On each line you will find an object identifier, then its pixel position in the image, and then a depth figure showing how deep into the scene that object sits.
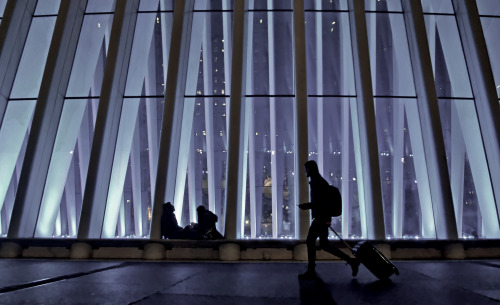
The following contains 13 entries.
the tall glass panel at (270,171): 16.78
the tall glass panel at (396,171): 14.59
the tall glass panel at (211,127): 16.19
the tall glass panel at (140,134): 12.34
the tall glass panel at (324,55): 17.09
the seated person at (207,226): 10.37
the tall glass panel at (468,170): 11.50
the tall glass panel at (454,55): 12.48
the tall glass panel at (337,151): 15.87
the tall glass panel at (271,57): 18.03
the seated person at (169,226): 10.23
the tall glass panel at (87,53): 12.98
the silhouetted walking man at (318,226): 6.36
